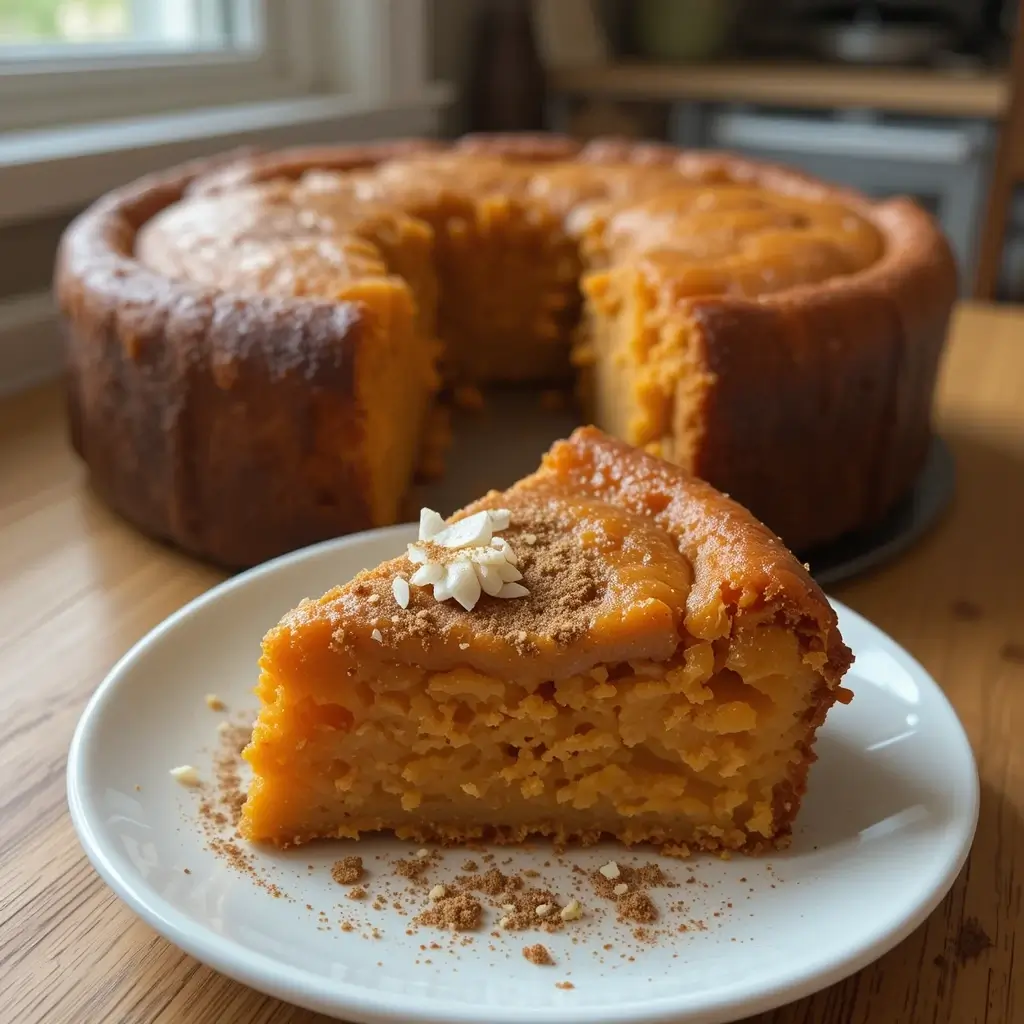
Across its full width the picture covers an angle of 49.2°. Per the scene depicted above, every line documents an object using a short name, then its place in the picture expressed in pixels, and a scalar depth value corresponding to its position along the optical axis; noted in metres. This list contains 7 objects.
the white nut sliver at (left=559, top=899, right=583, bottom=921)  0.22
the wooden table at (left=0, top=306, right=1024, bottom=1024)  0.21
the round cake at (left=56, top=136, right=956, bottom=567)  0.34
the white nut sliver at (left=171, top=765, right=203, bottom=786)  0.25
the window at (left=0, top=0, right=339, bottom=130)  0.57
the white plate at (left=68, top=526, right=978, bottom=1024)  0.19
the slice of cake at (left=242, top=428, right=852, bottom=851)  0.24
